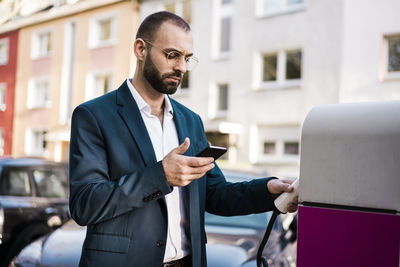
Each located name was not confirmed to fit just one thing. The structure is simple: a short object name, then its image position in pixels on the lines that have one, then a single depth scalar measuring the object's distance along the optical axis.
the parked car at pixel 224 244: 3.26
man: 1.67
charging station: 1.43
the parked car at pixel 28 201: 5.16
